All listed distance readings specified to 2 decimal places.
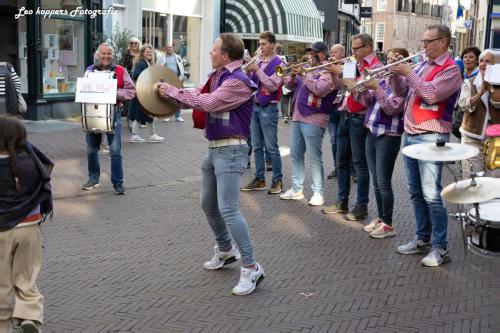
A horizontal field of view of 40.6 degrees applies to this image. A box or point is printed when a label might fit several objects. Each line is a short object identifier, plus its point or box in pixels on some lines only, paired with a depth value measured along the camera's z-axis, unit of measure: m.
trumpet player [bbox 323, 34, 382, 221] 7.04
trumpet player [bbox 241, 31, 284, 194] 8.35
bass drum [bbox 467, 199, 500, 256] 4.01
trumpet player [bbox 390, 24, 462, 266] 5.63
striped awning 22.41
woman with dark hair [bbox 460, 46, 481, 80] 9.14
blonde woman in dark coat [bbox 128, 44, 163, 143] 12.84
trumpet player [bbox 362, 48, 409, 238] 6.37
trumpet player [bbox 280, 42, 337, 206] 7.83
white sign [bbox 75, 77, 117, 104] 8.12
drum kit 3.87
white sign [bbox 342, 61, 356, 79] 6.95
